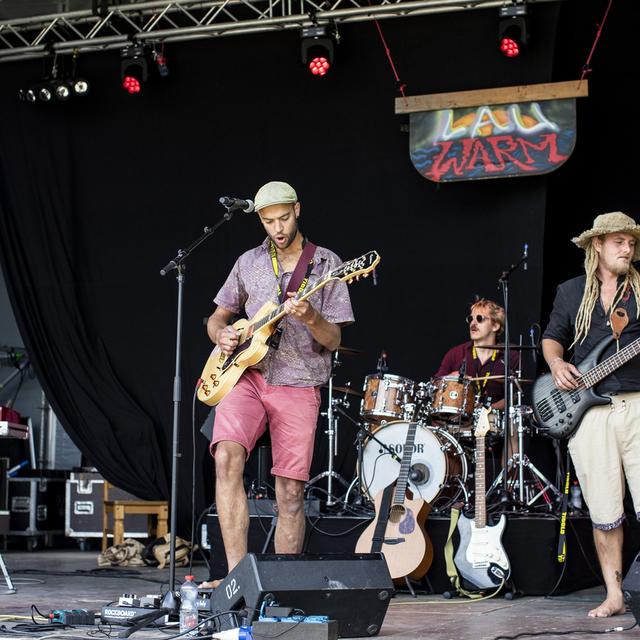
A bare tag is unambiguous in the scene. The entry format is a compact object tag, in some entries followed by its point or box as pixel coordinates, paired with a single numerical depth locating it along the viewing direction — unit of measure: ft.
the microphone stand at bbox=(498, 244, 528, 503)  18.61
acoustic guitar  17.47
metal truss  23.67
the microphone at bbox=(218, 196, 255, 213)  14.71
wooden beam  22.76
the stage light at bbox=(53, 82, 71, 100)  25.57
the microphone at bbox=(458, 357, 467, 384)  21.85
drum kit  21.15
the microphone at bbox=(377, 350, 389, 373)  22.72
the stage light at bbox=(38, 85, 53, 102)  25.58
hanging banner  22.85
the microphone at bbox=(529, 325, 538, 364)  22.93
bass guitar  14.28
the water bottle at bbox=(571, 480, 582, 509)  21.99
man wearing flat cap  14.33
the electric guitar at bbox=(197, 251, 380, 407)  13.96
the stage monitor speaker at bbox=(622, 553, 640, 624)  11.62
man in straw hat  14.21
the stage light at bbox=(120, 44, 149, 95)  25.20
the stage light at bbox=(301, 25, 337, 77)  24.09
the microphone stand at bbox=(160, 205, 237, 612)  14.52
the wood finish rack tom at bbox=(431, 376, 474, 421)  21.83
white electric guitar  17.16
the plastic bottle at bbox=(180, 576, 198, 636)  11.59
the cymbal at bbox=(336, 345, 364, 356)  22.68
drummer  23.09
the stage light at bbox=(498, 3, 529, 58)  22.79
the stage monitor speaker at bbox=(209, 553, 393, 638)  10.67
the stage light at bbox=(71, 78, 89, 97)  25.95
